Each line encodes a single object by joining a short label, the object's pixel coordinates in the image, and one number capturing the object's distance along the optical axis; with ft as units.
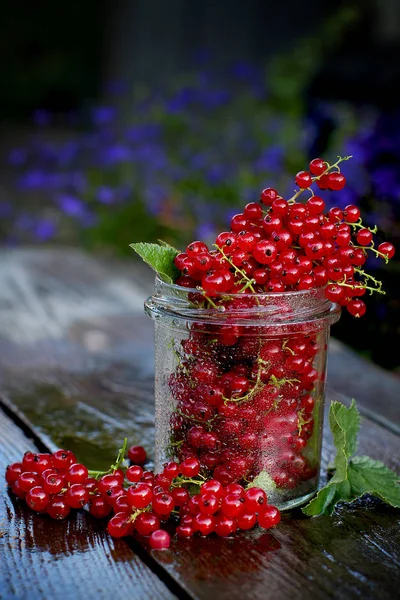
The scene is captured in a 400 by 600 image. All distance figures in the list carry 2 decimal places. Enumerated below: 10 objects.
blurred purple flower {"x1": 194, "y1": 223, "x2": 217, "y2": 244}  10.88
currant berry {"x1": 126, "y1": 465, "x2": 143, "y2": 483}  3.33
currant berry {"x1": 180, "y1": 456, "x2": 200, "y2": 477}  3.23
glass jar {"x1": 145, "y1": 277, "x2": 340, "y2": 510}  3.19
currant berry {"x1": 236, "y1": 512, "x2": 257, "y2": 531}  3.12
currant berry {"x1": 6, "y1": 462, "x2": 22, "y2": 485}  3.53
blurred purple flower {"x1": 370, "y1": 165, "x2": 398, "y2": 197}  7.41
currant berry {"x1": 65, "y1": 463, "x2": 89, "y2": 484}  3.34
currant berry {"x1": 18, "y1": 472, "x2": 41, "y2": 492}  3.38
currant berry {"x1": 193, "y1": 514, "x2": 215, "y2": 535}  3.08
